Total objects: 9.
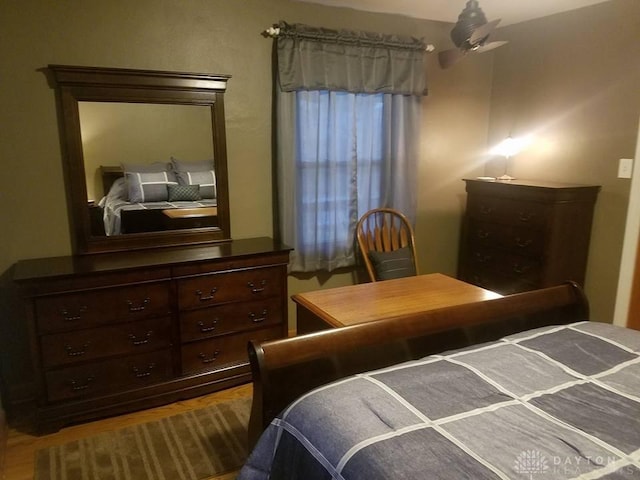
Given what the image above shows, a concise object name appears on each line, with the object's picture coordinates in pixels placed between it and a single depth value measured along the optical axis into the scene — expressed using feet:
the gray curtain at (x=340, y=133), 9.91
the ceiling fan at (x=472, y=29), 7.61
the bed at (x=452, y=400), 3.43
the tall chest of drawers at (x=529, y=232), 9.91
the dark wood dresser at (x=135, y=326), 7.42
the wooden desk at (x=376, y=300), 6.60
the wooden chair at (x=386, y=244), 10.41
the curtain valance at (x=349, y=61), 9.69
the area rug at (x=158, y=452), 6.64
